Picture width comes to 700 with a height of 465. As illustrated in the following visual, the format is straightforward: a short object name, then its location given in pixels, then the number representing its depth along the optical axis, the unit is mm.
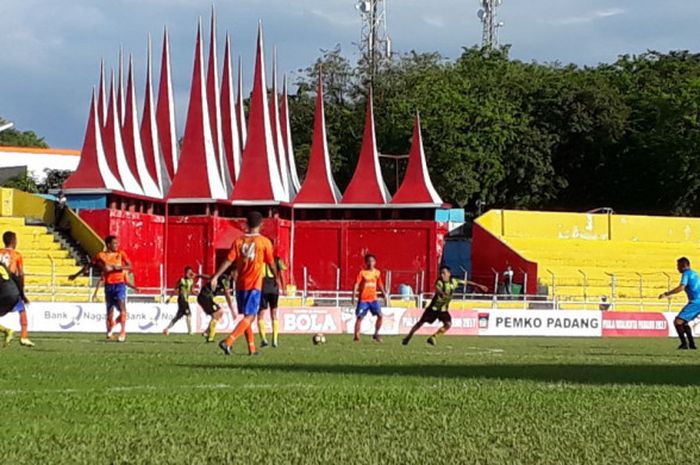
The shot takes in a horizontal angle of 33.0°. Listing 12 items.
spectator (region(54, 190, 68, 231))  47562
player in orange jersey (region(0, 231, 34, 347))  19094
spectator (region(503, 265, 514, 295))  47188
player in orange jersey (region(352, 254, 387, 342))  25859
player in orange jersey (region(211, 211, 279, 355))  16562
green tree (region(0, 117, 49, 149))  128500
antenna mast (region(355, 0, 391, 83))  86062
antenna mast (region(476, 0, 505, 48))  102250
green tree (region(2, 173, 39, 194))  88938
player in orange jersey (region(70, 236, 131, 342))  22188
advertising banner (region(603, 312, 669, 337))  38906
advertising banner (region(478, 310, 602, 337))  37938
